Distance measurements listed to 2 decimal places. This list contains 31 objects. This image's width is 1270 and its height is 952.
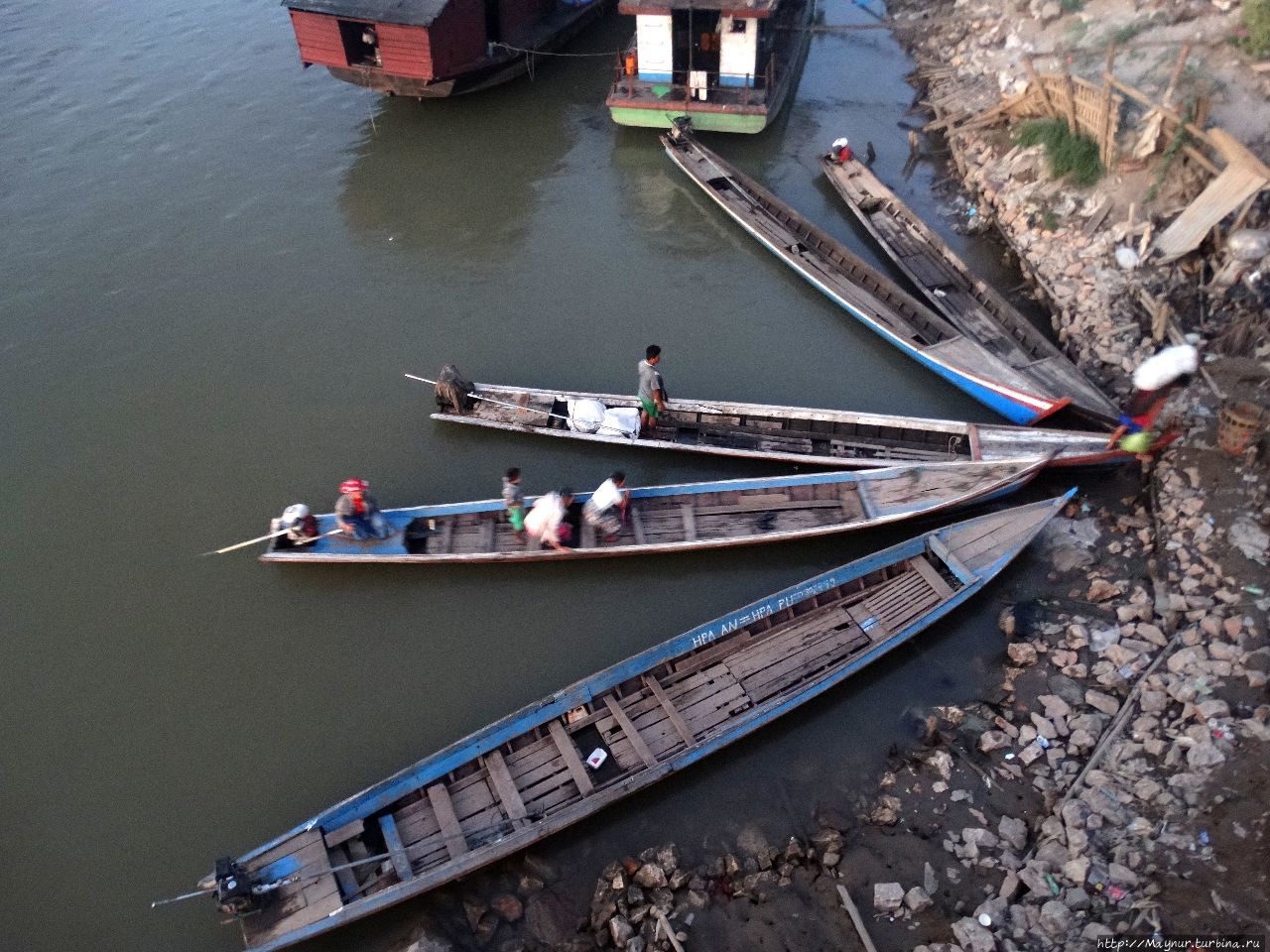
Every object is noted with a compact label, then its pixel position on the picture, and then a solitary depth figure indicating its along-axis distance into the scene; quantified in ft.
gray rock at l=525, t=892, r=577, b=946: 28.09
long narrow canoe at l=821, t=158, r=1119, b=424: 41.75
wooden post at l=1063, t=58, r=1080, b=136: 51.24
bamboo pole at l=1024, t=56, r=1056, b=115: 54.60
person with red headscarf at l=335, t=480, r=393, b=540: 36.22
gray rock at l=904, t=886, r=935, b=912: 26.86
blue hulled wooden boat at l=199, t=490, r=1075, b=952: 27.22
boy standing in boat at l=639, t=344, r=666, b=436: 40.19
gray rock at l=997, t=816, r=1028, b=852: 28.09
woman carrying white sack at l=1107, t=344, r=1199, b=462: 33.06
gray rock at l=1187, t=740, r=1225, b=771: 27.53
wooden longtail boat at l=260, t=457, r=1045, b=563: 37.17
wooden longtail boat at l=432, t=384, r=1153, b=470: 39.01
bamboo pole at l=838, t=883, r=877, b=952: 25.84
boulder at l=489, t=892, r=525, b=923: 28.60
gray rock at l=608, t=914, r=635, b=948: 27.12
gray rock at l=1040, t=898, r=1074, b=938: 24.95
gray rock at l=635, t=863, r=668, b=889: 28.63
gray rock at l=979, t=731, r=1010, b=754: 30.81
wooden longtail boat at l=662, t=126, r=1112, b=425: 41.24
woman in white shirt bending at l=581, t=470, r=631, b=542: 35.96
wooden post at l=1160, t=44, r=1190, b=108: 43.65
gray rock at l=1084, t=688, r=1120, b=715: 30.68
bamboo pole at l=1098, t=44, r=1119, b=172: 47.39
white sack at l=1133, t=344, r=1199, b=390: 32.83
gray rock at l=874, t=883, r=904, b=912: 27.04
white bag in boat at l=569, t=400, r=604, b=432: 42.93
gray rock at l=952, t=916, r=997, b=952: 25.04
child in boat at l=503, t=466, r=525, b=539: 36.11
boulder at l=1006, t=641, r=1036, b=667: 33.17
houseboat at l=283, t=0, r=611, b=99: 61.26
